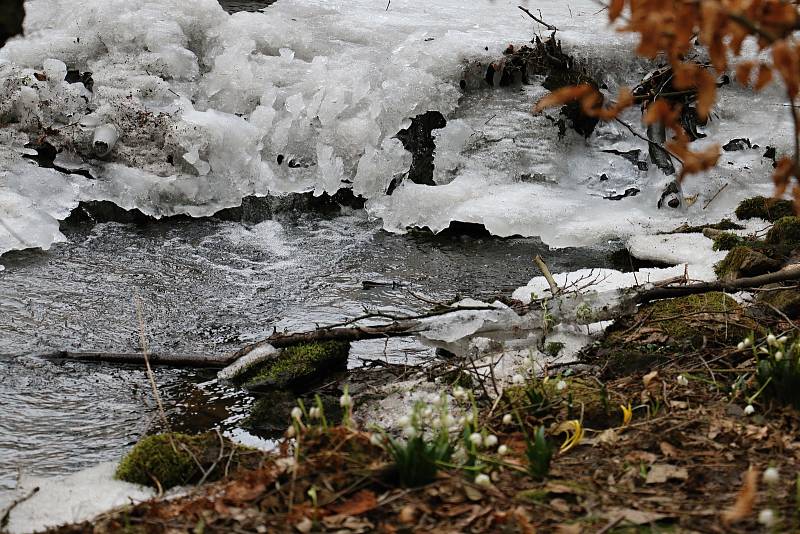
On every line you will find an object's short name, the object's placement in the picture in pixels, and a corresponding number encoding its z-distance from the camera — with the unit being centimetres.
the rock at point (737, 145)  1645
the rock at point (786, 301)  895
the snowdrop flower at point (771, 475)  523
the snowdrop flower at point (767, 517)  480
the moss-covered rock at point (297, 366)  916
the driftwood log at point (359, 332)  937
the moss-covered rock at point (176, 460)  689
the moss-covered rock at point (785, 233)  1169
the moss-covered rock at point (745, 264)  1044
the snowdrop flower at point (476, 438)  591
